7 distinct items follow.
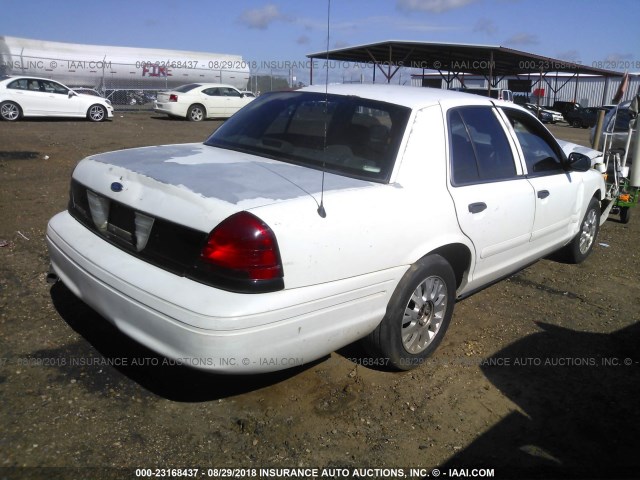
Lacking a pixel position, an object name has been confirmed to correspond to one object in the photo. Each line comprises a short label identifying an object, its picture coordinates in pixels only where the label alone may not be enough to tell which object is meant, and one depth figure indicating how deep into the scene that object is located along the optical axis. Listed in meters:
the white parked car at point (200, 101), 20.55
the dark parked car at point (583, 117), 33.34
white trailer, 25.58
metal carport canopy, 18.84
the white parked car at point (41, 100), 16.36
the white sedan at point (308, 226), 2.46
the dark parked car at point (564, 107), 36.01
